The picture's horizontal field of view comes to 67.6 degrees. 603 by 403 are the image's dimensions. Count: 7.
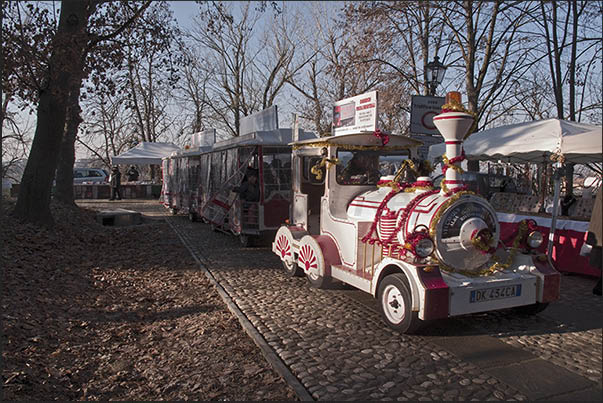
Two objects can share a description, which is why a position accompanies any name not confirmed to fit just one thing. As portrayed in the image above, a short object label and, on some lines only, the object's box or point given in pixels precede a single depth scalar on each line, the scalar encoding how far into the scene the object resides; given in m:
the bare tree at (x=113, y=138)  39.66
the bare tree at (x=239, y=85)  30.83
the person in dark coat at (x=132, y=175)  33.66
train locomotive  4.54
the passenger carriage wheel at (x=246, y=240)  10.87
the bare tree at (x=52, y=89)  8.97
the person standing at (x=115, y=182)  26.30
